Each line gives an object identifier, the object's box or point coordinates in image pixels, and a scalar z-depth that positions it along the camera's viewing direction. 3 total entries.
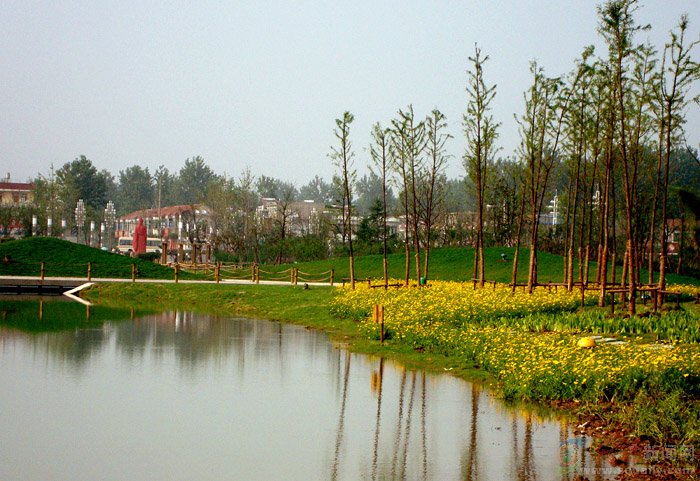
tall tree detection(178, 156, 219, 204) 178.75
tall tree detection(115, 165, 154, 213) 177.50
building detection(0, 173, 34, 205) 136.01
